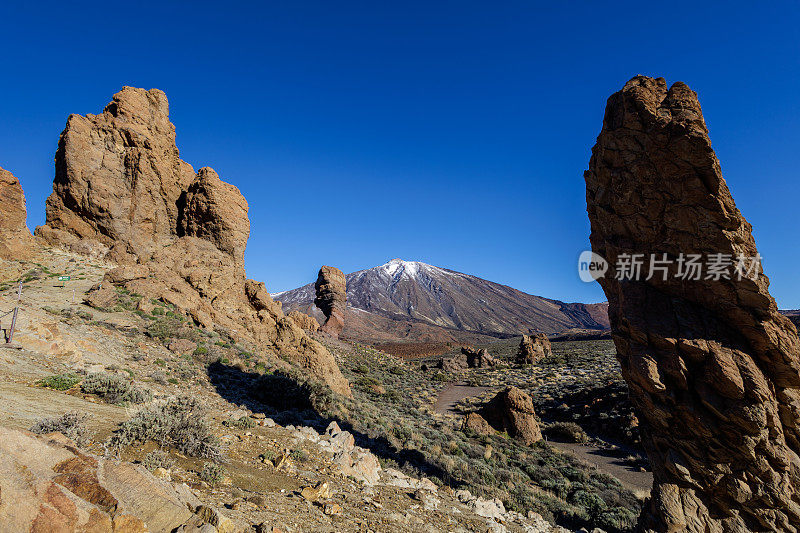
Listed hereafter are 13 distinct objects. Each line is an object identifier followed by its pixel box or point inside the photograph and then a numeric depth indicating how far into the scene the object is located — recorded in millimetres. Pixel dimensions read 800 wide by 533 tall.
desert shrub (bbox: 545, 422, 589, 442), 17109
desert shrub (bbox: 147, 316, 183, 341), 12887
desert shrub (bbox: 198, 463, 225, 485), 4805
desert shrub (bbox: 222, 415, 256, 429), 7832
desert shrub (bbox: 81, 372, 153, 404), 7066
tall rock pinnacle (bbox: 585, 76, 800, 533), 6520
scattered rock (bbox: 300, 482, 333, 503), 5320
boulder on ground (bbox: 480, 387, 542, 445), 16500
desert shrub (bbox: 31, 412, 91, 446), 4383
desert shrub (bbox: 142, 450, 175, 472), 4422
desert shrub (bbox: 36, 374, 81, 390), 6854
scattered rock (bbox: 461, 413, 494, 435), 16516
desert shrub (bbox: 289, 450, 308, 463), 6883
